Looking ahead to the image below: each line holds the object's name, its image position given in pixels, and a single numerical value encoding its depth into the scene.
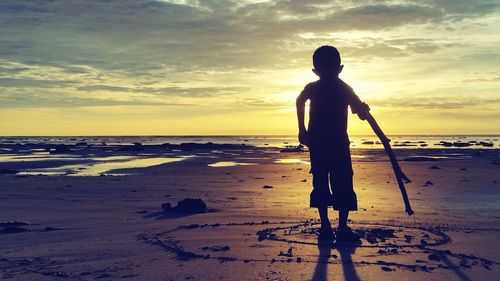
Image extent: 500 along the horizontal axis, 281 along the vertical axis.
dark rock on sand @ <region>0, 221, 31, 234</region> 7.60
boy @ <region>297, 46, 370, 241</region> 6.91
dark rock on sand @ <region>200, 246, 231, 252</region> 5.98
